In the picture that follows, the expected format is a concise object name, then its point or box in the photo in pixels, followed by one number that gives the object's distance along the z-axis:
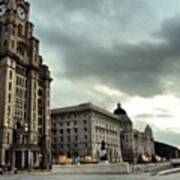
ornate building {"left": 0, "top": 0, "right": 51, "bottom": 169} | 114.62
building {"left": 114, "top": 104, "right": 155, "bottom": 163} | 192.57
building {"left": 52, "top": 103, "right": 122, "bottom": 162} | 160.14
